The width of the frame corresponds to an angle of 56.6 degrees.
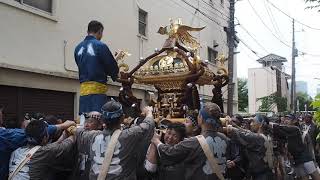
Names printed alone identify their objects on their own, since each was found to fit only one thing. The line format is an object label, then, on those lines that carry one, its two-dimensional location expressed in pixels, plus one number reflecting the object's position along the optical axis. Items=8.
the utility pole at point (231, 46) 10.57
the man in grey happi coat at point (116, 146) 2.65
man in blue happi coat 3.59
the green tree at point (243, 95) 28.94
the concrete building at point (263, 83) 27.39
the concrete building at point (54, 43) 5.98
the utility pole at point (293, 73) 19.96
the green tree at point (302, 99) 34.01
